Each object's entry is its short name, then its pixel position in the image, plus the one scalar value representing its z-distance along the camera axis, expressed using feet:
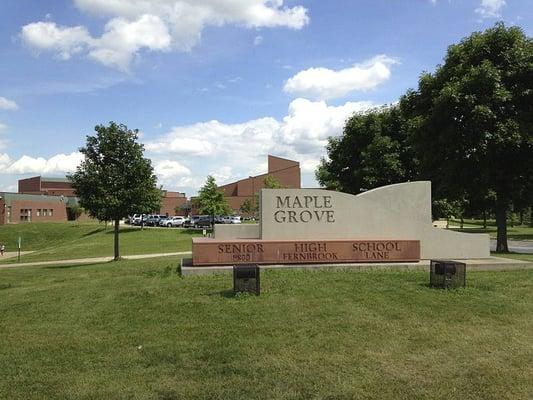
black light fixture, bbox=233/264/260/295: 31.63
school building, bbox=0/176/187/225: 248.32
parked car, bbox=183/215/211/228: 178.26
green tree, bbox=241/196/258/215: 237.88
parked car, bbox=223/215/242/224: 193.98
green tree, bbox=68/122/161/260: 71.36
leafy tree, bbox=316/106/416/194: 105.19
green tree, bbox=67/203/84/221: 281.35
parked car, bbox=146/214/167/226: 215.51
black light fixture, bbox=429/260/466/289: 33.76
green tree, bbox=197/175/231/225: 160.97
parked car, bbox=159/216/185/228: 205.46
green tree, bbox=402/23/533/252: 63.66
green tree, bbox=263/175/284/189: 176.04
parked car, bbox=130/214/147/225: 229.80
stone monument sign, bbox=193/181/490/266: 43.19
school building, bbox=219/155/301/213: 325.01
